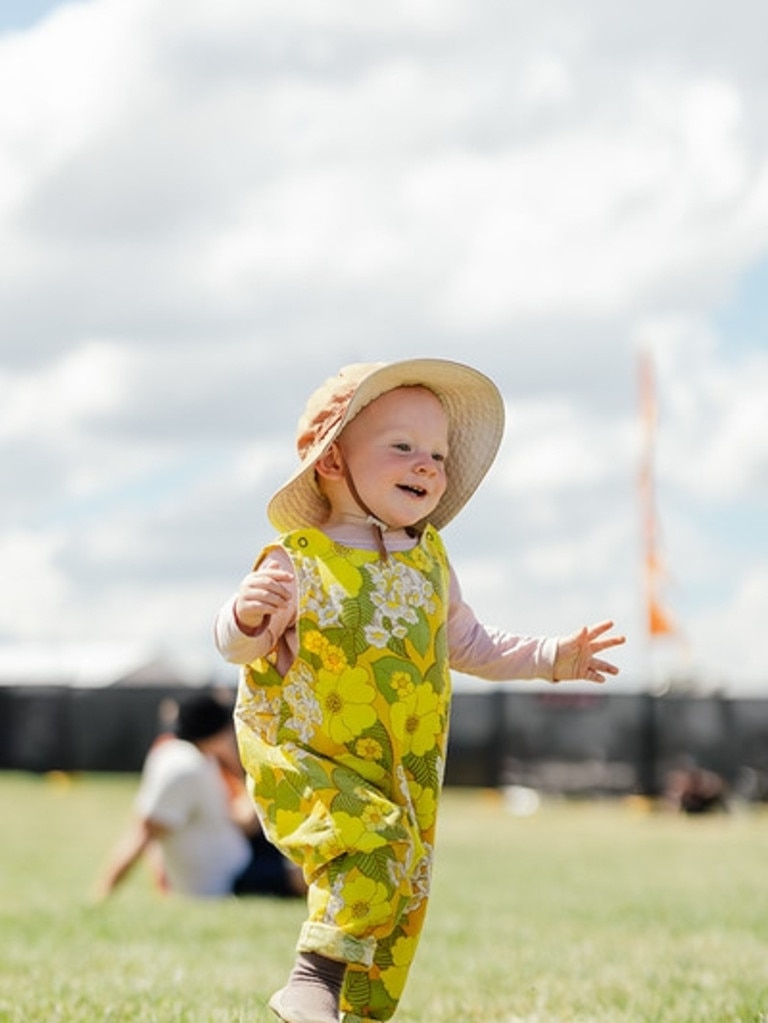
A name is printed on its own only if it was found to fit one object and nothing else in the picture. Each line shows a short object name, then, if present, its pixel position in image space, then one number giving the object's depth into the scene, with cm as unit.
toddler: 385
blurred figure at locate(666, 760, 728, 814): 2738
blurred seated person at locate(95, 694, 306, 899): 1027
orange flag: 3697
